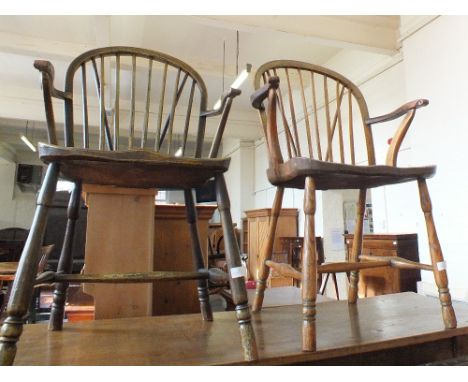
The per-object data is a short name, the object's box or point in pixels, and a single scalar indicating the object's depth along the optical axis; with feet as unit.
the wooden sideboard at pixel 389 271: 7.34
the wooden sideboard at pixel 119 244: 3.60
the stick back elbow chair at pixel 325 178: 2.61
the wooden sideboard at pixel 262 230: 14.39
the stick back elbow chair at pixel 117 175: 2.25
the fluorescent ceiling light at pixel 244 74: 10.33
